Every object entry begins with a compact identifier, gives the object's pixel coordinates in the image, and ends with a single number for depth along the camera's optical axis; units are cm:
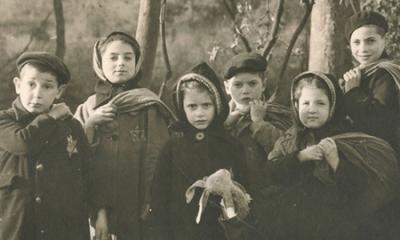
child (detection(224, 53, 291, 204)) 460
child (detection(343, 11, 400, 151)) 475
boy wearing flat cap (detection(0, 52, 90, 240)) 413
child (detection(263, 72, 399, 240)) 438
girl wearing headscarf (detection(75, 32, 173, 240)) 450
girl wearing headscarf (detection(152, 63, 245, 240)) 429
